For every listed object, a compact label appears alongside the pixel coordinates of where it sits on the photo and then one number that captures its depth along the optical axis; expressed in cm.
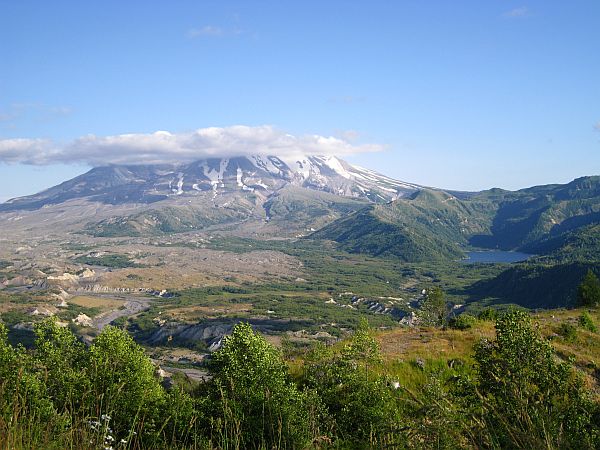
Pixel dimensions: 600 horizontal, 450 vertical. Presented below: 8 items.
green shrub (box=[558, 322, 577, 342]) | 3626
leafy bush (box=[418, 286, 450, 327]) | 7288
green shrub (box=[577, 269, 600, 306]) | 6125
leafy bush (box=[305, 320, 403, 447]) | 2258
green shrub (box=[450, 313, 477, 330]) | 4331
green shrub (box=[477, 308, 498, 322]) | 5067
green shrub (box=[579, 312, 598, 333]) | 4054
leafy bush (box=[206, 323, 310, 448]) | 2244
